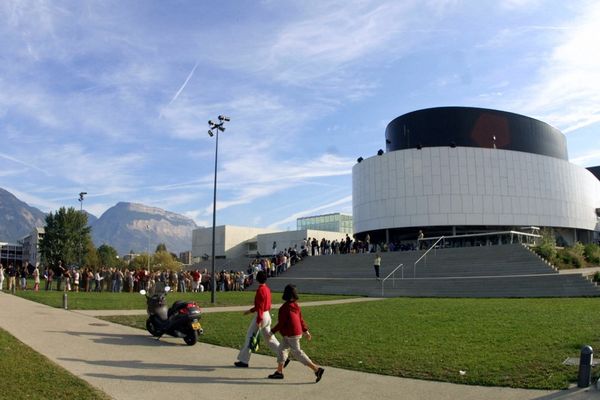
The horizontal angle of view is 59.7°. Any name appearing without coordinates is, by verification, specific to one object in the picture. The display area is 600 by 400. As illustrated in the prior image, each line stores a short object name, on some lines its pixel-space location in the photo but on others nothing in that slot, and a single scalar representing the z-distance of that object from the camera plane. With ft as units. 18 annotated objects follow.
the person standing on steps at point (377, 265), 95.96
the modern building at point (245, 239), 266.98
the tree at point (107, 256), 295.52
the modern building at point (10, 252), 463.66
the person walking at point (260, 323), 26.61
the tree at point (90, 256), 228.08
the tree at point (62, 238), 211.61
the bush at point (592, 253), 100.01
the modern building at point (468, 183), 193.98
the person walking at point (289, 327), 24.30
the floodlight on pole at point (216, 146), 71.37
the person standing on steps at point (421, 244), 128.73
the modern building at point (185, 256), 429.05
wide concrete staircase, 74.90
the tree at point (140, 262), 247.11
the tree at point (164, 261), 241.35
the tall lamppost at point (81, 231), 160.04
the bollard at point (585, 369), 20.67
